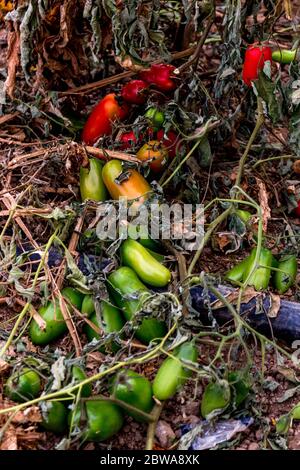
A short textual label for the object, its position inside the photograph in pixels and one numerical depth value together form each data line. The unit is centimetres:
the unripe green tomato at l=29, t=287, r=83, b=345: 248
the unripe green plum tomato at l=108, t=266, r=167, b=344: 242
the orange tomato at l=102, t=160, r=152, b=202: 284
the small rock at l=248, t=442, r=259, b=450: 220
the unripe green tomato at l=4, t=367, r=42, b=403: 221
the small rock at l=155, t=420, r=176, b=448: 220
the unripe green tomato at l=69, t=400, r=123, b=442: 209
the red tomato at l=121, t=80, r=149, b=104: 311
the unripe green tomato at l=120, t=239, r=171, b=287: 257
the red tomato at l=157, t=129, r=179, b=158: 298
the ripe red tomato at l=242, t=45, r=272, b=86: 289
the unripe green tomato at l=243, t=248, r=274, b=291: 263
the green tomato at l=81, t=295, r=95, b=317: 249
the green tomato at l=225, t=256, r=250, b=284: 267
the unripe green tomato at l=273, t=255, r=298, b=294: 271
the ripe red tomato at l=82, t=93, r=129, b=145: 315
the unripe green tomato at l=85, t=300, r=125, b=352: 246
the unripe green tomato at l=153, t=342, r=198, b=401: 218
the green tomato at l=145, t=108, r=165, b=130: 296
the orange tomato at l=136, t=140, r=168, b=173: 295
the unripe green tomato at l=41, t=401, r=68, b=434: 210
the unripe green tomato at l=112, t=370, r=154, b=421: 213
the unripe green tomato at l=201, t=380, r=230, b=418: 216
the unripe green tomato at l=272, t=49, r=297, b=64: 311
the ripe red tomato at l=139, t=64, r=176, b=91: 310
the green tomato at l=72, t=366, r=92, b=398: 216
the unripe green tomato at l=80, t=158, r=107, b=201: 289
